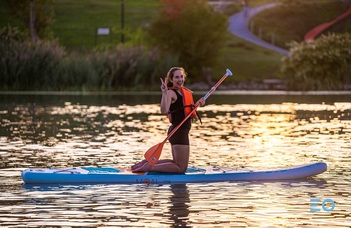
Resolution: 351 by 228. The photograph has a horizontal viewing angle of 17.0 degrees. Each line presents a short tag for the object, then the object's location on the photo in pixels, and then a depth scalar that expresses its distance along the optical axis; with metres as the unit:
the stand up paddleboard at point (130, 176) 19.61
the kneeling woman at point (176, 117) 19.70
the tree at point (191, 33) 65.56
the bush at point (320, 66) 58.50
